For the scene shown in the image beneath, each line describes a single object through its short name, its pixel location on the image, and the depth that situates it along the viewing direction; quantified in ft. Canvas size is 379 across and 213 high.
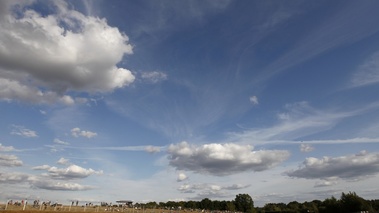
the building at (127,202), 399.91
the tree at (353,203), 335.14
